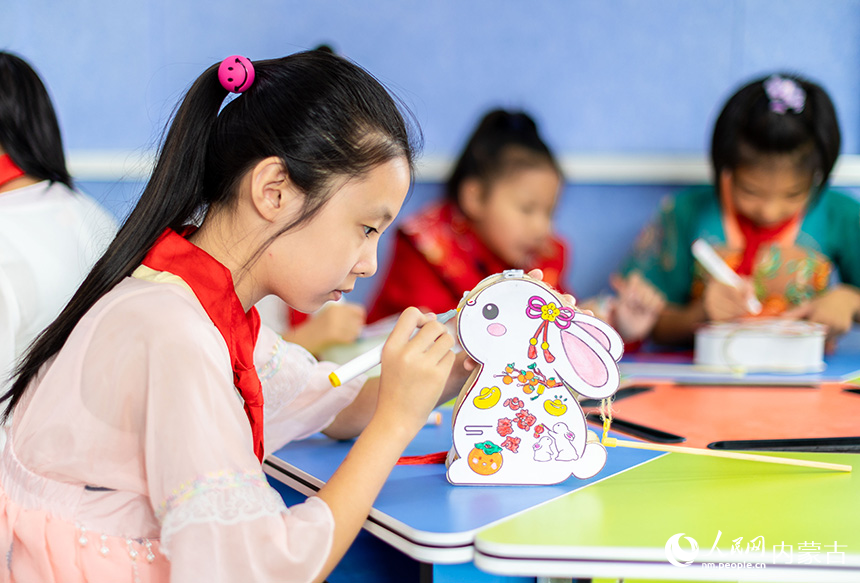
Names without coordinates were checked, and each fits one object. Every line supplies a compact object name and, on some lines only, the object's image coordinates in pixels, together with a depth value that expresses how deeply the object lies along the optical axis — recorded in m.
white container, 1.29
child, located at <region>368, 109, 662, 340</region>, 1.70
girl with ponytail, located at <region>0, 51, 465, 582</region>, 0.59
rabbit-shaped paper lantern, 0.70
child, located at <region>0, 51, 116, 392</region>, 1.07
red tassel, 0.78
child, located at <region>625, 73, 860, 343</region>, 1.50
